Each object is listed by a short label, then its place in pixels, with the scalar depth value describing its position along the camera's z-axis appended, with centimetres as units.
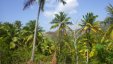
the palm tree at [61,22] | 1566
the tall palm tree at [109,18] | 1022
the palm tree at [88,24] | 1545
